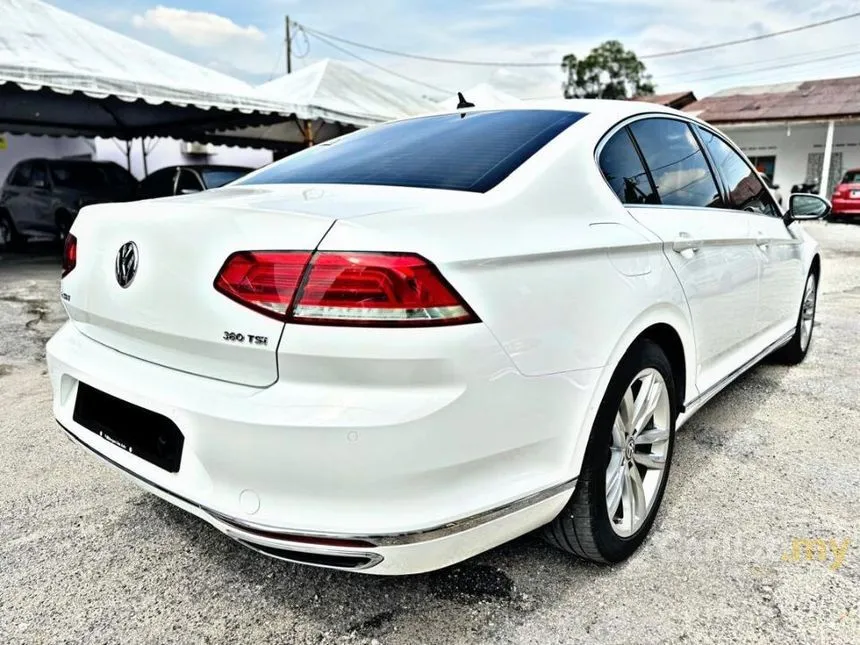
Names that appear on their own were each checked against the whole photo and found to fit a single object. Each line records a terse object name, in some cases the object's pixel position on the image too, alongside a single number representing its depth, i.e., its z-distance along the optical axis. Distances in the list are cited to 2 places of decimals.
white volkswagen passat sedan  1.44
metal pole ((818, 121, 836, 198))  21.39
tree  41.22
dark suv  10.95
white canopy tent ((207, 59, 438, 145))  11.08
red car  17.66
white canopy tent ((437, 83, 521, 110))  13.78
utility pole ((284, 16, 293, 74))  30.80
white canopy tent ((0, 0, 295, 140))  8.27
